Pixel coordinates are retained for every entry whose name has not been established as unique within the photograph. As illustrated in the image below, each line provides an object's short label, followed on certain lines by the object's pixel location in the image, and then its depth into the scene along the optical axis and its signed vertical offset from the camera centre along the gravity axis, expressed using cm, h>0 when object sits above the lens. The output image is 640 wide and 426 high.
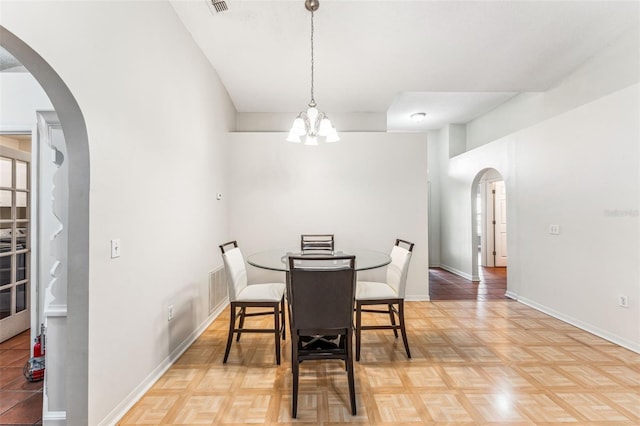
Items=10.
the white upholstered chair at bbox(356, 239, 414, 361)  253 -68
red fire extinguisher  223 -100
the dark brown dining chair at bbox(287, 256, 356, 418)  187 -58
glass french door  287 -24
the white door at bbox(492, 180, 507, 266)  662 -12
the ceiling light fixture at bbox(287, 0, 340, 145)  253 +81
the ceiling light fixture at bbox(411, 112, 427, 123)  556 +195
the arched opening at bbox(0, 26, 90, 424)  151 -28
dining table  232 -37
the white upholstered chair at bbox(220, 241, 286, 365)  246 -69
